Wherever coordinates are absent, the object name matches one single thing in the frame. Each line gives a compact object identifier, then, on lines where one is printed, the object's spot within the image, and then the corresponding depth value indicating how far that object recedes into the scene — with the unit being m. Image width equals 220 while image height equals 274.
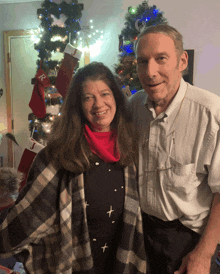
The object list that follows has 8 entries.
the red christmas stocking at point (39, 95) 2.63
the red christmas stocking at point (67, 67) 2.50
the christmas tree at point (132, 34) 2.22
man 1.00
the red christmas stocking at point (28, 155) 2.53
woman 1.08
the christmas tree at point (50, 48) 2.61
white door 3.53
